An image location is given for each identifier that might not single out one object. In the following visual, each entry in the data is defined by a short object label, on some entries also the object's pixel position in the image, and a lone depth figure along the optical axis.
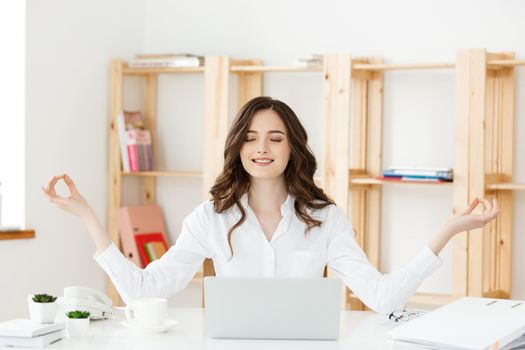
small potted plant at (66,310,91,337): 2.35
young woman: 2.81
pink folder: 4.90
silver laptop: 2.25
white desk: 2.24
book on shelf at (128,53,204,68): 4.82
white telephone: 2.59
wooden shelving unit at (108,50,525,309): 4.12
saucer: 2.41
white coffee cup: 2.42
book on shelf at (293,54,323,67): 4.50
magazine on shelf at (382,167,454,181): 4.23
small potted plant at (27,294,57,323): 2.35
